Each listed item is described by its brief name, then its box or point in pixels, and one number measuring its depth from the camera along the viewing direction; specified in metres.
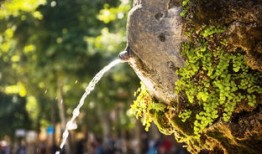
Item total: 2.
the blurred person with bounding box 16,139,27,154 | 27.90
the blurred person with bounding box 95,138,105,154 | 21.84
